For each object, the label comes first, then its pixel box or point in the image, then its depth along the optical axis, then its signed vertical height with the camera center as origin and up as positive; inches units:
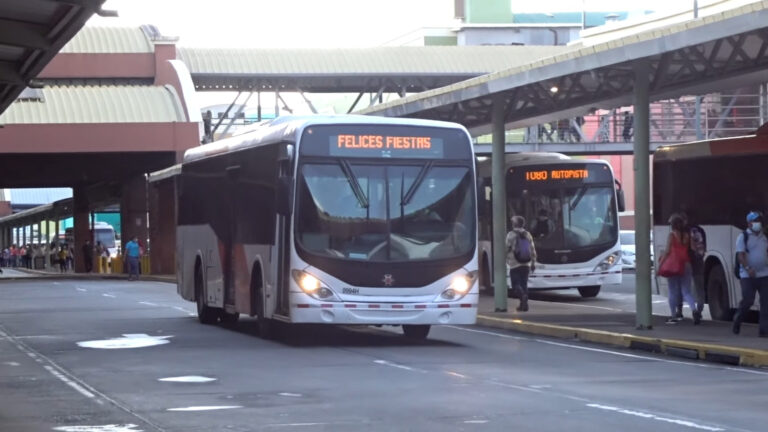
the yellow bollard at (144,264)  2439.7 -8.0
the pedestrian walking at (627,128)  2144.4 +188.0
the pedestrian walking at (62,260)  3158.5 +1.7
